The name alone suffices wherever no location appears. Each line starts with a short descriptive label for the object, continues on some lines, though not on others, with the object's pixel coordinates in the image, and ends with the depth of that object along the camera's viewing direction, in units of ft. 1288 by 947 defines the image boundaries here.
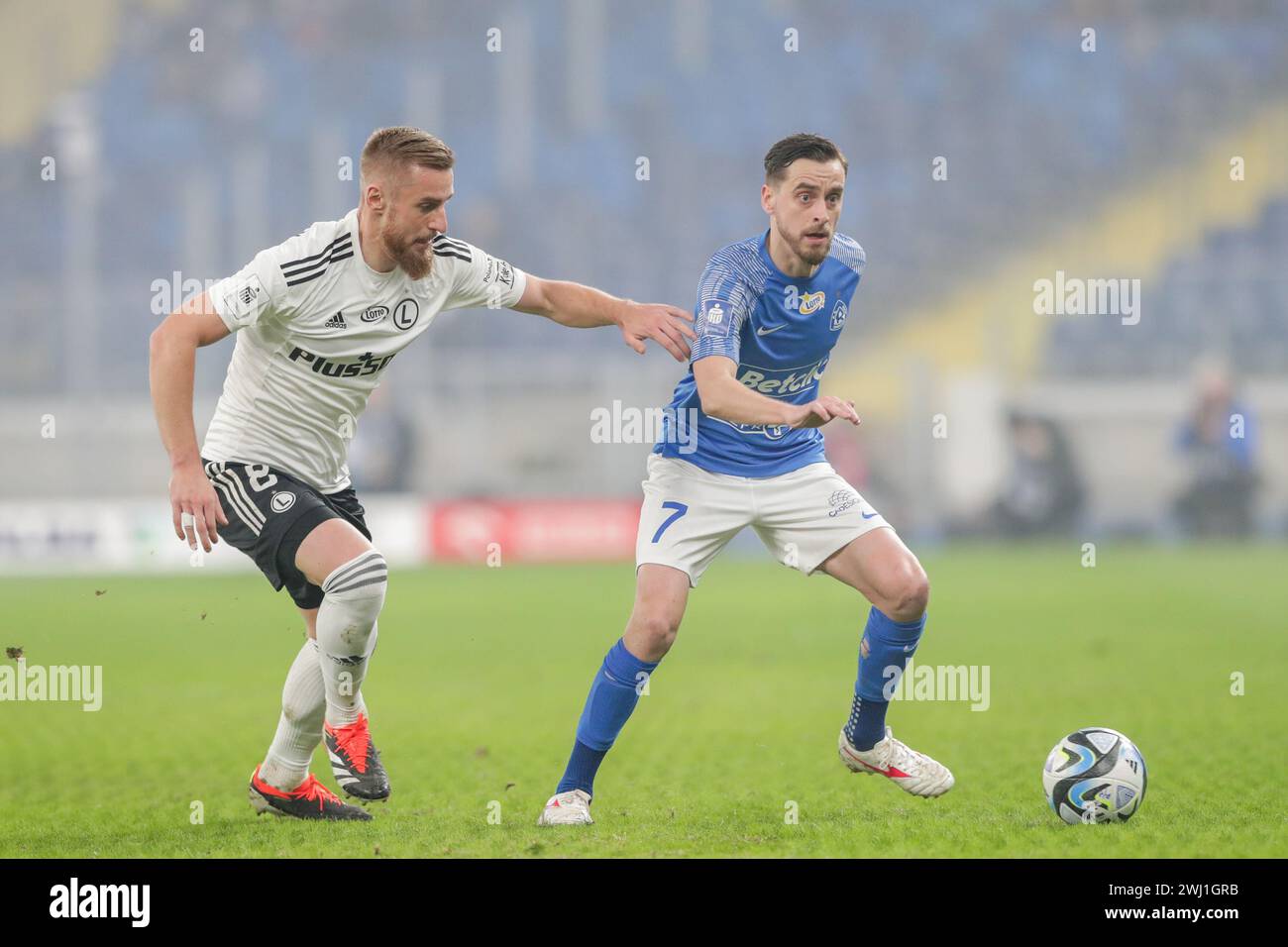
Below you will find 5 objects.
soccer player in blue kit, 33.47
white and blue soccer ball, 31.07
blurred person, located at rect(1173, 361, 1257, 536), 122.62
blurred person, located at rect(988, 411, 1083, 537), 133.08
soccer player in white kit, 31.94
